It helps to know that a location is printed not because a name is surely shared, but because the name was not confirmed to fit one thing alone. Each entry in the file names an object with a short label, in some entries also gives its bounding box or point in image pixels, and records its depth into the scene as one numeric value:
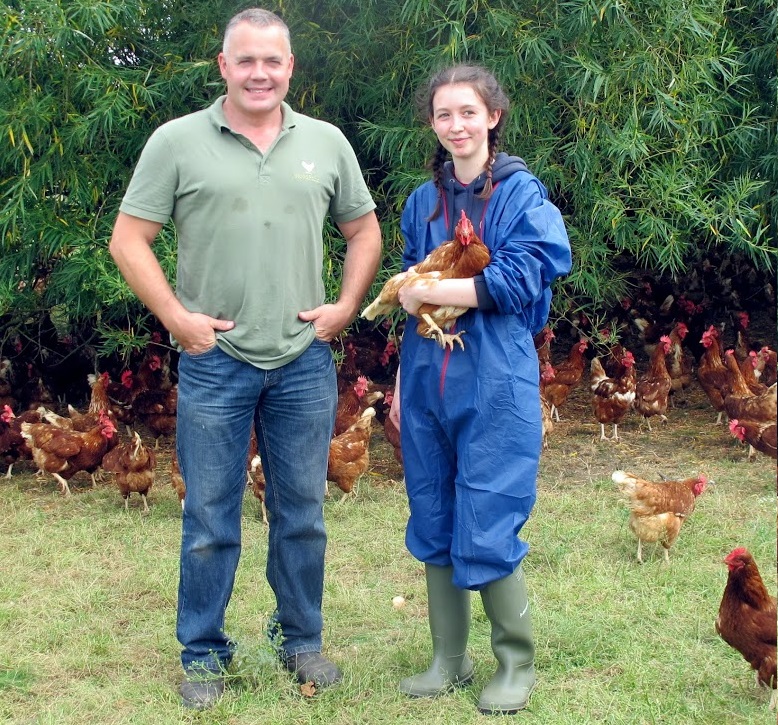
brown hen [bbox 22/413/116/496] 6.27
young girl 3.02
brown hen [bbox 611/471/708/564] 4.77
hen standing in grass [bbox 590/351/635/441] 7.25
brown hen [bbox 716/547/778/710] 3.29
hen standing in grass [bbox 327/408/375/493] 5.85
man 3.07
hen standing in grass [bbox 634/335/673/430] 7.49
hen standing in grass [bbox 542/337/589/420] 7.69
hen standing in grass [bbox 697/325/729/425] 7.50
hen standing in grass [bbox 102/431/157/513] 5.93
